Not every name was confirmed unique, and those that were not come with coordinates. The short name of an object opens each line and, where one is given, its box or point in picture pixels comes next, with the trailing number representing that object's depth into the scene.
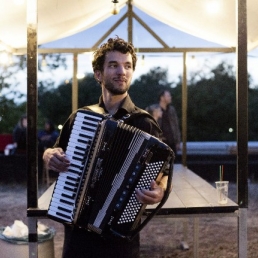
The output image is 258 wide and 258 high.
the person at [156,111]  6.67
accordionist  2.10
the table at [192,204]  2.81
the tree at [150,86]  14.61
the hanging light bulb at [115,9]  5.13
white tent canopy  4.43
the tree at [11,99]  10.78
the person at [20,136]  9.07
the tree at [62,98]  13.47
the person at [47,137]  9.27
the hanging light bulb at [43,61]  7.03
